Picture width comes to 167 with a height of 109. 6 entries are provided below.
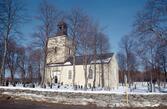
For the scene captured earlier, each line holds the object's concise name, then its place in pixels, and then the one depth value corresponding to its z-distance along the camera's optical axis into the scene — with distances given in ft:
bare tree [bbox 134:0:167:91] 78.33
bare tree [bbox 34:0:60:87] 108.80
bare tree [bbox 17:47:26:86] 197.30
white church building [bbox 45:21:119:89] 187.54
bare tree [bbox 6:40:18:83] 151.66
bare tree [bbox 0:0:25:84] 103.55
